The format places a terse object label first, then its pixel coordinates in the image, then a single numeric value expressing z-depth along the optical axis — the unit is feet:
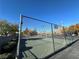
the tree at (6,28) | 51.05
